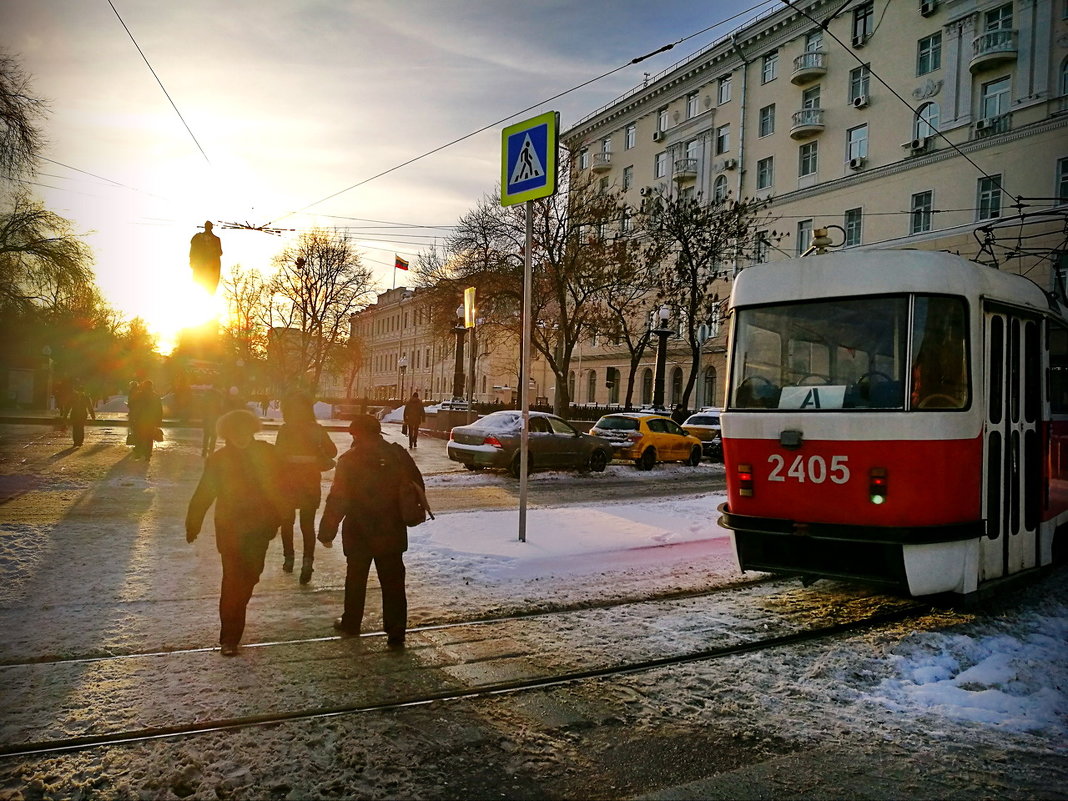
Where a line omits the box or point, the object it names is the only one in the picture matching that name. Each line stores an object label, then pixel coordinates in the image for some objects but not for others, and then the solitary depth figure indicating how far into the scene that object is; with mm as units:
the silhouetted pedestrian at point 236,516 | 5352
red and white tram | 6031
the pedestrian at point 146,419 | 17344
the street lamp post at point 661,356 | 32031
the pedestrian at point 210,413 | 18711
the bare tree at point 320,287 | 52781
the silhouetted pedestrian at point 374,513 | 5496
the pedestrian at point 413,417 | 25641
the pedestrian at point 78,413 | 20547
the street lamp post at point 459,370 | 35281
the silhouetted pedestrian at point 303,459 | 7555
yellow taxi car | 22750
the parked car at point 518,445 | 18703
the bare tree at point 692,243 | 36219
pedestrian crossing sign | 8992
